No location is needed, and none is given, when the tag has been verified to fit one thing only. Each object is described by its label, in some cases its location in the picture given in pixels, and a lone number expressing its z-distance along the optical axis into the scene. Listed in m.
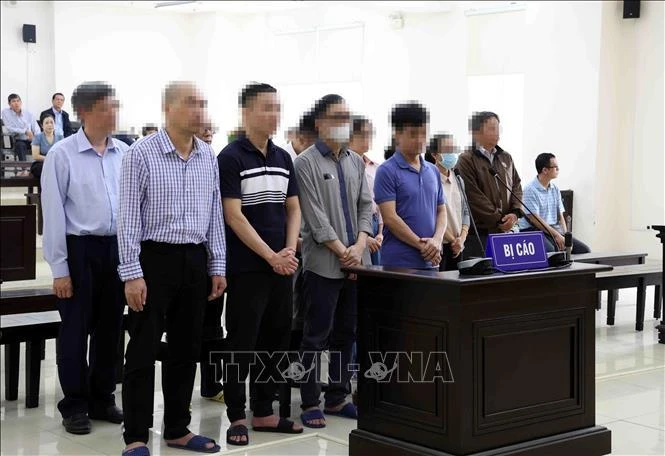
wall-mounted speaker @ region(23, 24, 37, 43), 16.80
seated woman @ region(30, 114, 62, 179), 11.16
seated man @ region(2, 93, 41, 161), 13.47
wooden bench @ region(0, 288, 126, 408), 4.42
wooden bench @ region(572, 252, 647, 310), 7.11
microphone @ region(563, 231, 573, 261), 3.84
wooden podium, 3.38
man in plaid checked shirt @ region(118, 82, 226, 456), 3.49
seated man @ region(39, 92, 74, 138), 12.53
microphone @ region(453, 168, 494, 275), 3.42
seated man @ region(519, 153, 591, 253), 7.07
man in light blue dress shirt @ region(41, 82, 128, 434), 3.89
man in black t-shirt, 3.81
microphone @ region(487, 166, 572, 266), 3.72
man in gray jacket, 4.11
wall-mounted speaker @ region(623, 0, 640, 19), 11.05
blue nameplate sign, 3.50
